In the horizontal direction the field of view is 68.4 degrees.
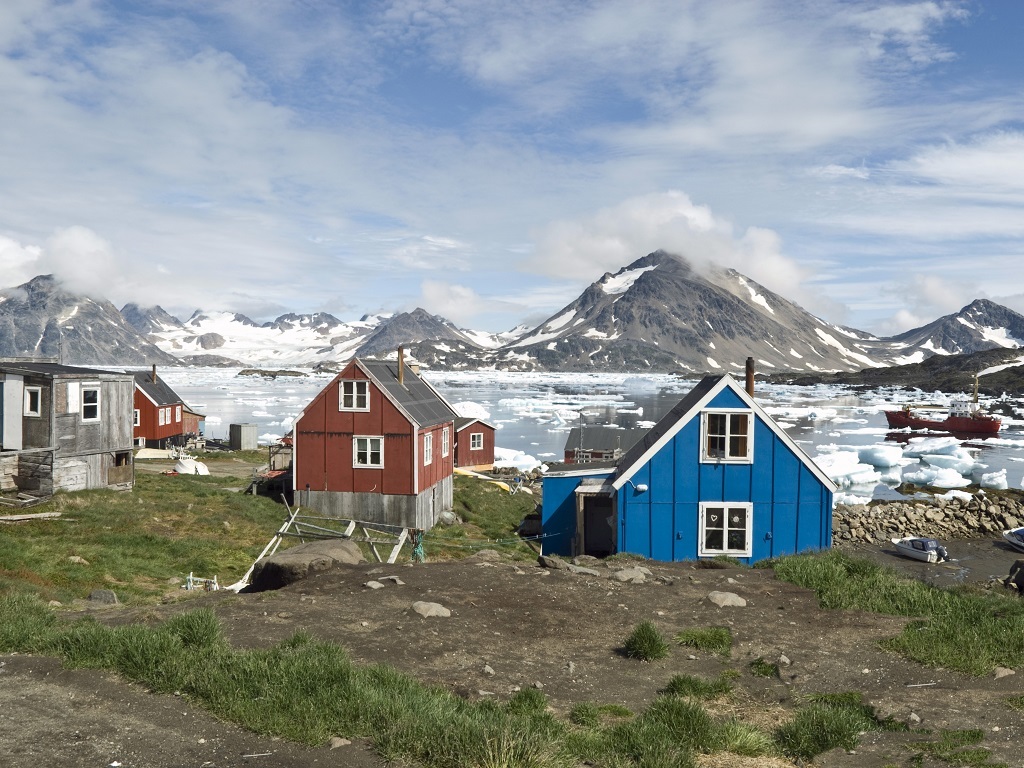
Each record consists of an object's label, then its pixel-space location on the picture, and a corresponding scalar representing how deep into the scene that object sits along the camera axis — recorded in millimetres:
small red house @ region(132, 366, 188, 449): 61312
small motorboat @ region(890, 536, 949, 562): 35562
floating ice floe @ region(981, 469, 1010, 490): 55188
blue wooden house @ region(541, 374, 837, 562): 24438
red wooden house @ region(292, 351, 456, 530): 34344
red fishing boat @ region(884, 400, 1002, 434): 103250
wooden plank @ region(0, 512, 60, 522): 25466
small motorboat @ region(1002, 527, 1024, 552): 39062
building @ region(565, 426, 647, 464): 52812
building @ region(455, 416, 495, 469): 56781
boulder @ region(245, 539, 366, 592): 16609
